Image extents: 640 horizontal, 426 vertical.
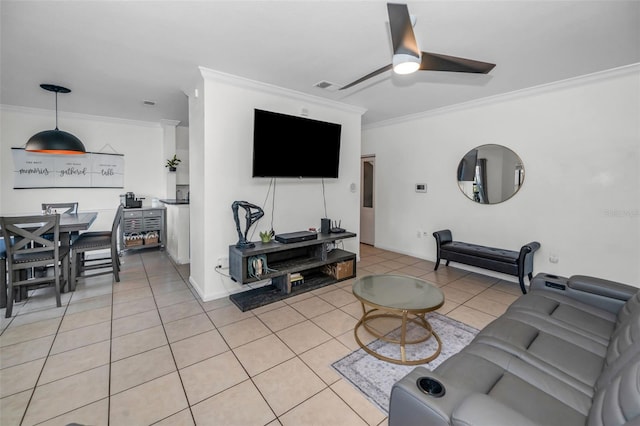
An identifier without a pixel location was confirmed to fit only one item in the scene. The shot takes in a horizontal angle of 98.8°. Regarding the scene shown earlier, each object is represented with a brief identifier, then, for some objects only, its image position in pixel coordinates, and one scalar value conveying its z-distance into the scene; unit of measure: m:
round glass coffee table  2.20
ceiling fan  1.65
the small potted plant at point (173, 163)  5.73
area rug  1.92
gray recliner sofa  1.00
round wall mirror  4.01
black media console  3.21
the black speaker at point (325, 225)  4.16
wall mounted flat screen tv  3.40
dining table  2.97
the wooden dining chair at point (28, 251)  2.79
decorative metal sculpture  3.30
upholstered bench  3.56
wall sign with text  4.73
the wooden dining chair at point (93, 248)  3.55
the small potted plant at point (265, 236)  3.52
